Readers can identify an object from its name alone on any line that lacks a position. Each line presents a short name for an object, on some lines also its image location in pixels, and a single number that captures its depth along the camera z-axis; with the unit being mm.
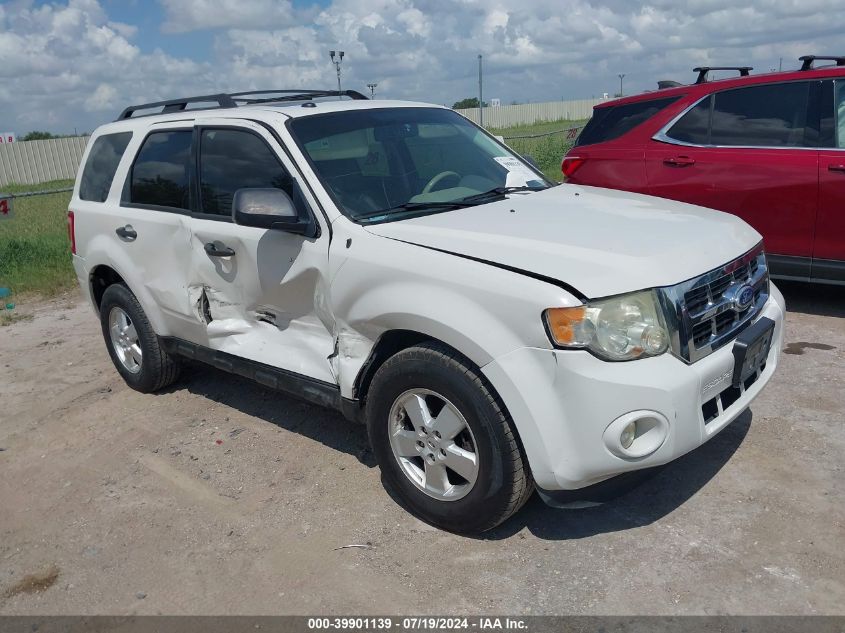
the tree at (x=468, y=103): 57731
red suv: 5648
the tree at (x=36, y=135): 57575
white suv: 2900
